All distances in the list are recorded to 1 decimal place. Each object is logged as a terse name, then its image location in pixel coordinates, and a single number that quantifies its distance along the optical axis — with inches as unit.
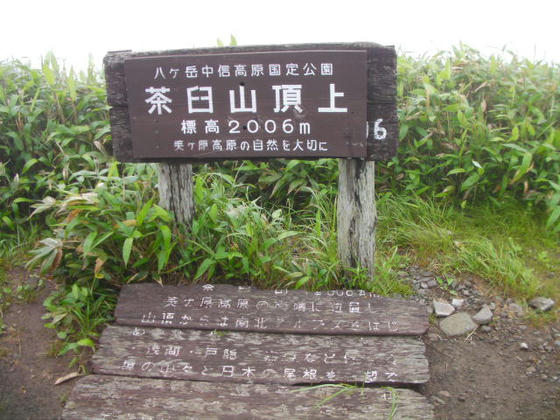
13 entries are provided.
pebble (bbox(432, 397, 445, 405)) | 121.6
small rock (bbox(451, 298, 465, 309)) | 148.1
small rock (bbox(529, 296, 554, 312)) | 145.1
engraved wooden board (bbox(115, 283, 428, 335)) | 131.5
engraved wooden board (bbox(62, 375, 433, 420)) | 112.7
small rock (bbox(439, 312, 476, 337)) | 141.0
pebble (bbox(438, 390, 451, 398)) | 123.2
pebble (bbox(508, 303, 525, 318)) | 144.3
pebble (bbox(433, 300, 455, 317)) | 145.2
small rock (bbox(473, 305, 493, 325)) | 142.7
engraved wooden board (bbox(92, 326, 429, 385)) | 121.3
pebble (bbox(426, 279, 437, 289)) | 154.0
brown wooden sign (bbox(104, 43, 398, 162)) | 126.3
